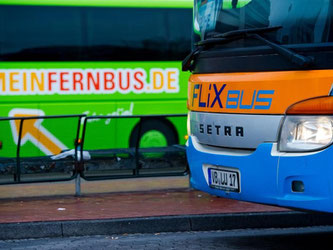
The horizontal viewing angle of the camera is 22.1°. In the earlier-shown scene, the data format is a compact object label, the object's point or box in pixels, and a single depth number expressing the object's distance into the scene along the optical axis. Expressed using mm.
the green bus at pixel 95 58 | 15594
